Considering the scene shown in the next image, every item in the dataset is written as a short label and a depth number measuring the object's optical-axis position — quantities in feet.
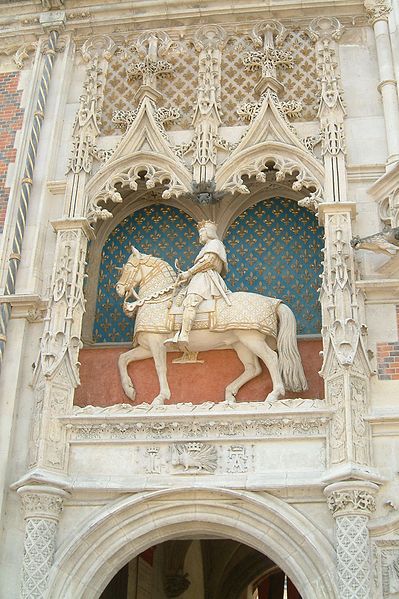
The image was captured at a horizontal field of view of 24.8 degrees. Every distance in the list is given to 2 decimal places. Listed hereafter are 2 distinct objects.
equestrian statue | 34.01
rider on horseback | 34.32
